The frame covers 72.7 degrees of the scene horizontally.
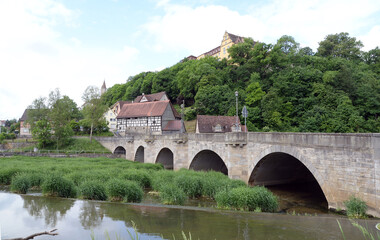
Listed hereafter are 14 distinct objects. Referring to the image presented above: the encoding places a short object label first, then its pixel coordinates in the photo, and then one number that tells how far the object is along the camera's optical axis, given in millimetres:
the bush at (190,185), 15875
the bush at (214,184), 15629
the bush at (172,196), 12156
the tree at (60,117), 49219
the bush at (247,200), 11399
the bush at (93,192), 12281
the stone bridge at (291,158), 10594
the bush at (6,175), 18447
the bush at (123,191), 12148
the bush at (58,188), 12328
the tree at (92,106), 53281
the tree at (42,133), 47875
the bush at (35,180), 14898
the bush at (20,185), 13789
